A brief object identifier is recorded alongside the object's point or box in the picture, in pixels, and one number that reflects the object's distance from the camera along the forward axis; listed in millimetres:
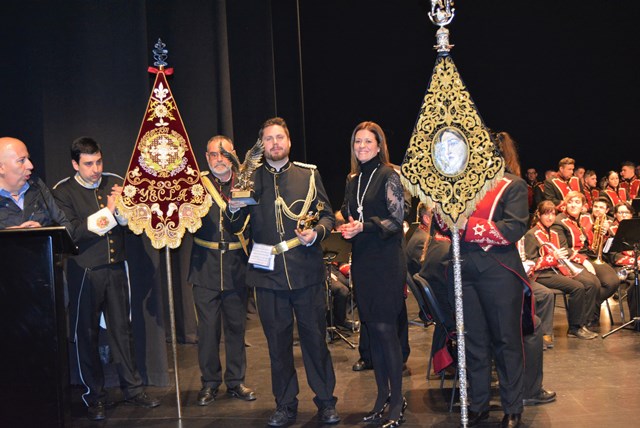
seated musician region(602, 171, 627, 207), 12273
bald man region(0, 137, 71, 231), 4453
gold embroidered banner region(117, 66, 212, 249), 4883
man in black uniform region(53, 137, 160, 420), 5047
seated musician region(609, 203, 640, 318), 7298
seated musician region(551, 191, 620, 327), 7348
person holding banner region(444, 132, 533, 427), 4133
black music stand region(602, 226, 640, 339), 6945
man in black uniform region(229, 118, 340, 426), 4504
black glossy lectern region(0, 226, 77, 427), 3586
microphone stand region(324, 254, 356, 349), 7194
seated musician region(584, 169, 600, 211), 13023
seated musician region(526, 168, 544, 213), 14500
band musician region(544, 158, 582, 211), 11594
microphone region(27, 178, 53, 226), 4633
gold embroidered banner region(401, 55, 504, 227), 3801
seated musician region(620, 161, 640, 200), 12719
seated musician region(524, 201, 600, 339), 6883
